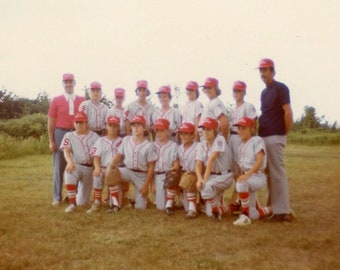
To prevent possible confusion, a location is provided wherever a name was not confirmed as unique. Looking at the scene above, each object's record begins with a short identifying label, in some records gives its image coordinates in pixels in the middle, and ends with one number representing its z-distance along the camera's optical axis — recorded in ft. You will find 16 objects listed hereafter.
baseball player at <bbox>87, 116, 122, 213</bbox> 22.68
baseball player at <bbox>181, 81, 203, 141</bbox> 22.91
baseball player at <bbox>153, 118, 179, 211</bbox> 22.71
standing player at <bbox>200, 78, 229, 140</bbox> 21.85
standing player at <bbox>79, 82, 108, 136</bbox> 24.08
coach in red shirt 24.23
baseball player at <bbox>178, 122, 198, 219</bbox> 22.12
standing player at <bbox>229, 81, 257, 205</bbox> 21.62
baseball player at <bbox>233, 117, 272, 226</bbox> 20.06
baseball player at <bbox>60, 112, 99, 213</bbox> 22.81
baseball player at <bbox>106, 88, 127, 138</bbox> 24.56
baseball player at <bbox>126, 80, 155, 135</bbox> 24.11
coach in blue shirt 20.04
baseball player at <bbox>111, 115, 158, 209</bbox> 22.81
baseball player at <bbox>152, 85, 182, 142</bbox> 23.65
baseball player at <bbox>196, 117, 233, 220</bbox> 20.63
